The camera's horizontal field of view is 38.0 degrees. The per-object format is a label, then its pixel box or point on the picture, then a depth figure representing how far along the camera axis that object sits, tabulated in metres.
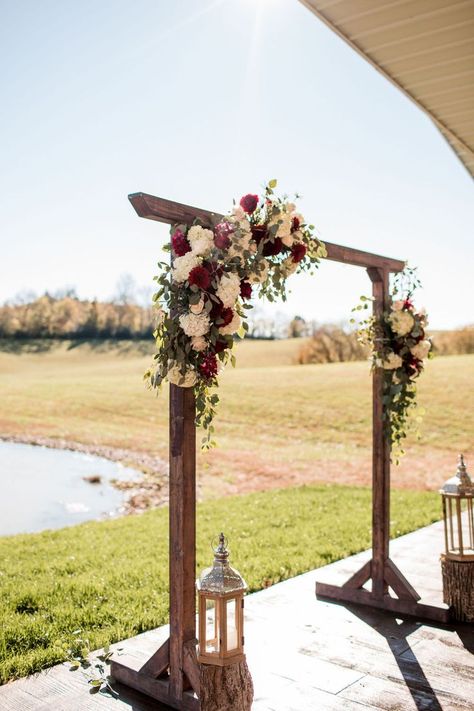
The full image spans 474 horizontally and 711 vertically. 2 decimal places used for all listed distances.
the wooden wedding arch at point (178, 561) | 2.87
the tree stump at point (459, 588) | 3.88
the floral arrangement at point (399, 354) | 4.25
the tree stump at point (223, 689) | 2.52
